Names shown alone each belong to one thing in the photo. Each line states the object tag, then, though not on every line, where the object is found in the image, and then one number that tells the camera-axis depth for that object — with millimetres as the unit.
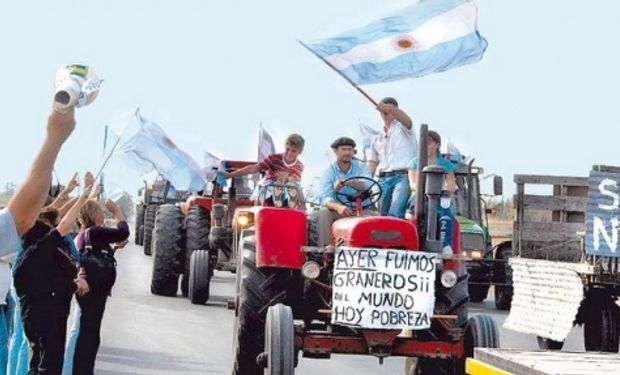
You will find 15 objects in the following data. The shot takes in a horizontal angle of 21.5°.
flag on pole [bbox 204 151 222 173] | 27705
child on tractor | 14977
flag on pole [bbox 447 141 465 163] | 25427
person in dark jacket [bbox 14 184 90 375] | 10273
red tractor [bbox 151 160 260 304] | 21984
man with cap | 11602
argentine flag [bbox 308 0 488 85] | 14602
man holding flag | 11914
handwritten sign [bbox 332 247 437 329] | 10734
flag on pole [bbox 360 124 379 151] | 36062
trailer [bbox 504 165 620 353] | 15430
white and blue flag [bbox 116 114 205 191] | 25844
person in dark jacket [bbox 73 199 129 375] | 11391
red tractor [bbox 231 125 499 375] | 10742
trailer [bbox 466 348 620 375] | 5781
